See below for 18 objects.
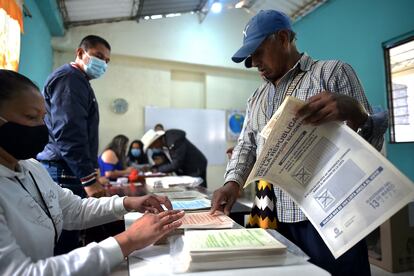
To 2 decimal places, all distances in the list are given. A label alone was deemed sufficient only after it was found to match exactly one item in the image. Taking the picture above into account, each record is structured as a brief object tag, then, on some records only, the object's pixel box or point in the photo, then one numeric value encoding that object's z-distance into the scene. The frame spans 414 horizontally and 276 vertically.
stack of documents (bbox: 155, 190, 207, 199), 1.49
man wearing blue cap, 0.91
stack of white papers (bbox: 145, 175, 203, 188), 2.16
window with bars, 2.88
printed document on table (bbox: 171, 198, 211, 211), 1.16
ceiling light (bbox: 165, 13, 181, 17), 5.34
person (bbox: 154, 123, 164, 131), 5.00
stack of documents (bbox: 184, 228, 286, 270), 0.60
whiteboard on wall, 5.32
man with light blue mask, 1.50
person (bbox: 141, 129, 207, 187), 3.48
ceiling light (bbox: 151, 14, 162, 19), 5.18
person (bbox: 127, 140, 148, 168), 4.49
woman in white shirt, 0.59
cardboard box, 2.32
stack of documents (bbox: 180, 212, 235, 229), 0.85
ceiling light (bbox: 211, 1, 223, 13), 5.00
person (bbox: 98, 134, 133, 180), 3.39
